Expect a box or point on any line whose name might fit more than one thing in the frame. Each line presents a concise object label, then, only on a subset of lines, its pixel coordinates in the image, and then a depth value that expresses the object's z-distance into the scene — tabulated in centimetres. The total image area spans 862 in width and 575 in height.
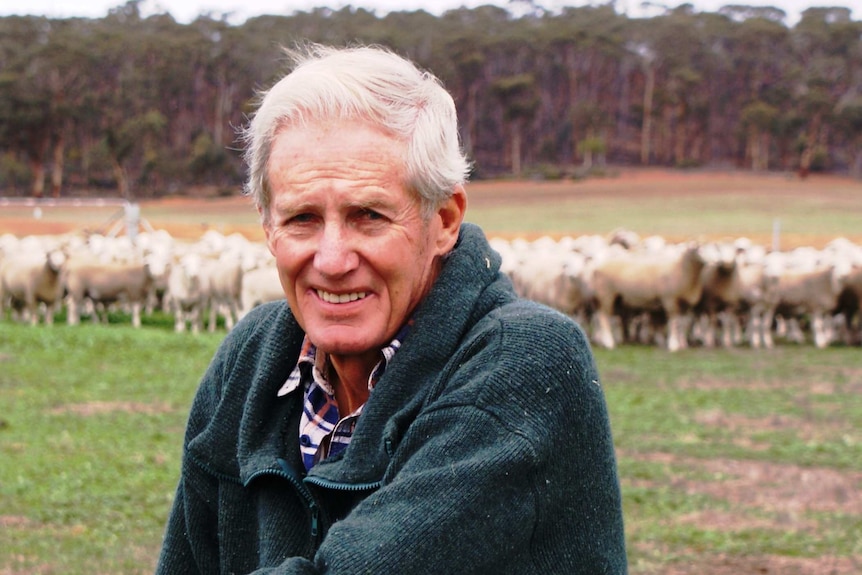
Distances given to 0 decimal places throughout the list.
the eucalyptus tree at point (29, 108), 5906
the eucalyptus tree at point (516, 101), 6944
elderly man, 179
